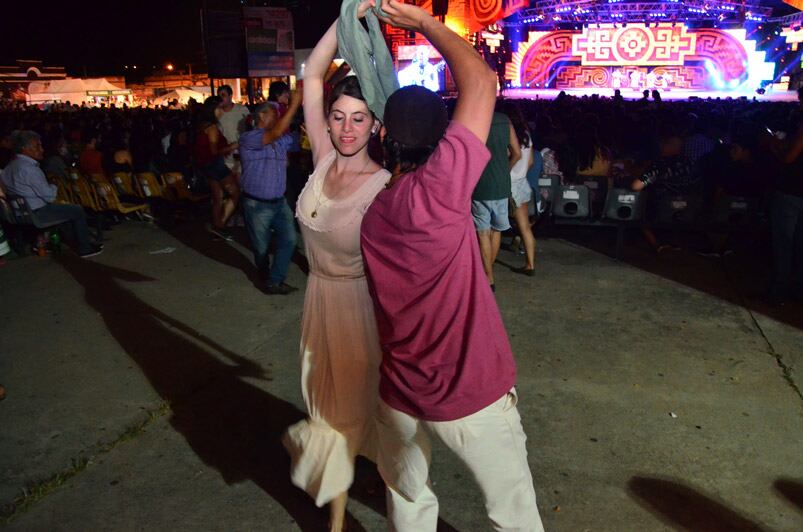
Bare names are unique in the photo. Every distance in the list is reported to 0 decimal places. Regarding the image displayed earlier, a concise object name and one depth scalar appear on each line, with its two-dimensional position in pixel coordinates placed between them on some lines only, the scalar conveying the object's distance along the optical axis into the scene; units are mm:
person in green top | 5473
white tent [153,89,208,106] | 44562
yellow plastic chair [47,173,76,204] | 9086
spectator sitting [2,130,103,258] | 7199
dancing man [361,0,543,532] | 1608
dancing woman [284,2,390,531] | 2295
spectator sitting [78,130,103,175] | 9125
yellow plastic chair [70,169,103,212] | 8977
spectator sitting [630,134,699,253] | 7055
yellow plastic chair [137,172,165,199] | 9445
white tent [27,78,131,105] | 45031
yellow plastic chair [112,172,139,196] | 9547
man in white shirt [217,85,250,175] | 9328
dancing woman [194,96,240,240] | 8039
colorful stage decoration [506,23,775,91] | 35031
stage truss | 31594
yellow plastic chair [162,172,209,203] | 9414
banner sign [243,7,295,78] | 20031
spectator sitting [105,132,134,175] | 9860
